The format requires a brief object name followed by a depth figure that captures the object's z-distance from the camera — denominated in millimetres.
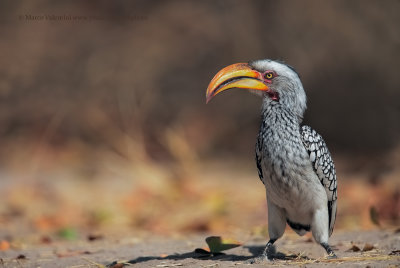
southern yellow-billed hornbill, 8492
